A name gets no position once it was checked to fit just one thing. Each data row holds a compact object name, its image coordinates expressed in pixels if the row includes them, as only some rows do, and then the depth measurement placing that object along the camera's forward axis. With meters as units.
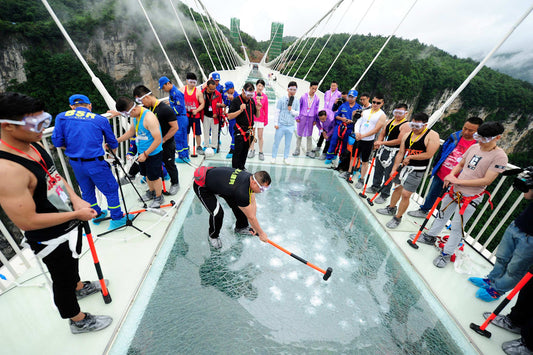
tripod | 2.91
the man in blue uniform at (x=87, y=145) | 2.54
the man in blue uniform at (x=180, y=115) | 4.35
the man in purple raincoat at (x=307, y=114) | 5.57
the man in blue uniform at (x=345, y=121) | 5.02
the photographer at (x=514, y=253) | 2.19
